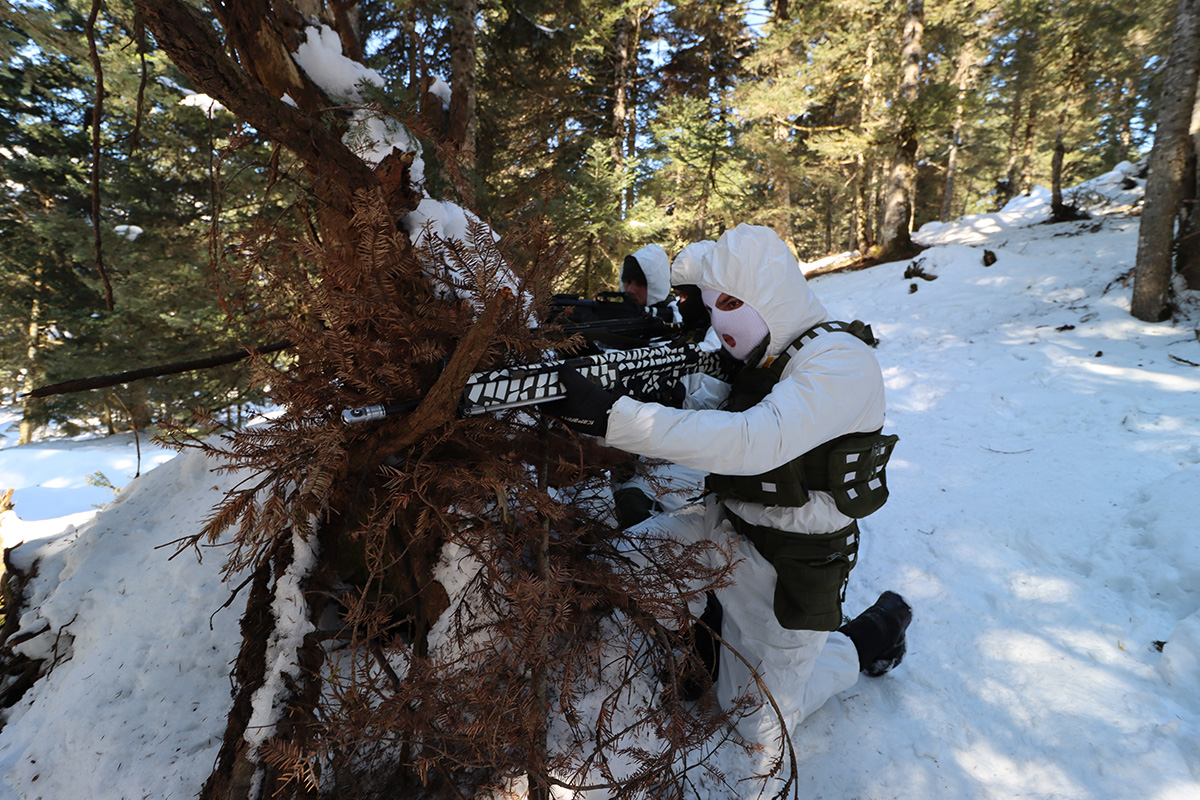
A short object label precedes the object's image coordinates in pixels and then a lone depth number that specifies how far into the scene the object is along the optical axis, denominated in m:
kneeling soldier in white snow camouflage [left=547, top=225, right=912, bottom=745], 2.00
